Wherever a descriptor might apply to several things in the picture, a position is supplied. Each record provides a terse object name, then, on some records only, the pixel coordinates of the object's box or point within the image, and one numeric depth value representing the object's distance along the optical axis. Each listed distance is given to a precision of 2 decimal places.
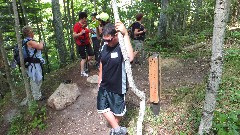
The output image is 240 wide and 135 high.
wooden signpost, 3.36
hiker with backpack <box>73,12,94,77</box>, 5.21
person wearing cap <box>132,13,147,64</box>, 5.83
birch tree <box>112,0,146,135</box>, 2.07
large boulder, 4.58
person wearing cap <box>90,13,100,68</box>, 5.77
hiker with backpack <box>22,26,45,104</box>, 4.34
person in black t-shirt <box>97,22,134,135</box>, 2.86
